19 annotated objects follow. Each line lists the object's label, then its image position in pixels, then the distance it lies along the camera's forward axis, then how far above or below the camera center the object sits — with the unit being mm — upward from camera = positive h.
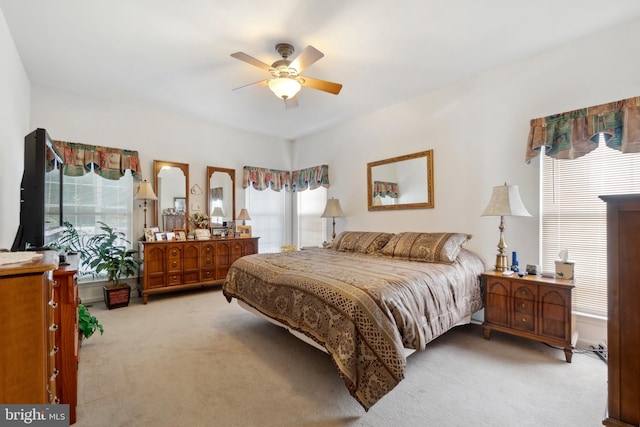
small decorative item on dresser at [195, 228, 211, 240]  4510 -313
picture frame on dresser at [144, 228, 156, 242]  4105 -296
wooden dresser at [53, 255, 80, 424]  1648 -710
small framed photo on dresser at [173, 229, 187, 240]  4340 -309
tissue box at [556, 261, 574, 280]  2459 -487
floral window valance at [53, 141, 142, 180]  3725 +723
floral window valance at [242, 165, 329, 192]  5164 +658
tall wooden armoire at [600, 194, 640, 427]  1008 -341
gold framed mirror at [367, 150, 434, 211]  3740 +421
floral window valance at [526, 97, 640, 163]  2287 +700
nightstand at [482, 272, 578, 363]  2322 -822
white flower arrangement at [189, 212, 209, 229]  4684 -103
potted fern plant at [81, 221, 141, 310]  3707 -621
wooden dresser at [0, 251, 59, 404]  988 -412
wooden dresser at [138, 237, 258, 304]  3973 -700
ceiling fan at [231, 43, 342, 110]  2398 +1235
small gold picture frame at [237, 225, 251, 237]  5057 -290
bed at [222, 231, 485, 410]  1744 -635
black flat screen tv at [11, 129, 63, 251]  1867 +131
